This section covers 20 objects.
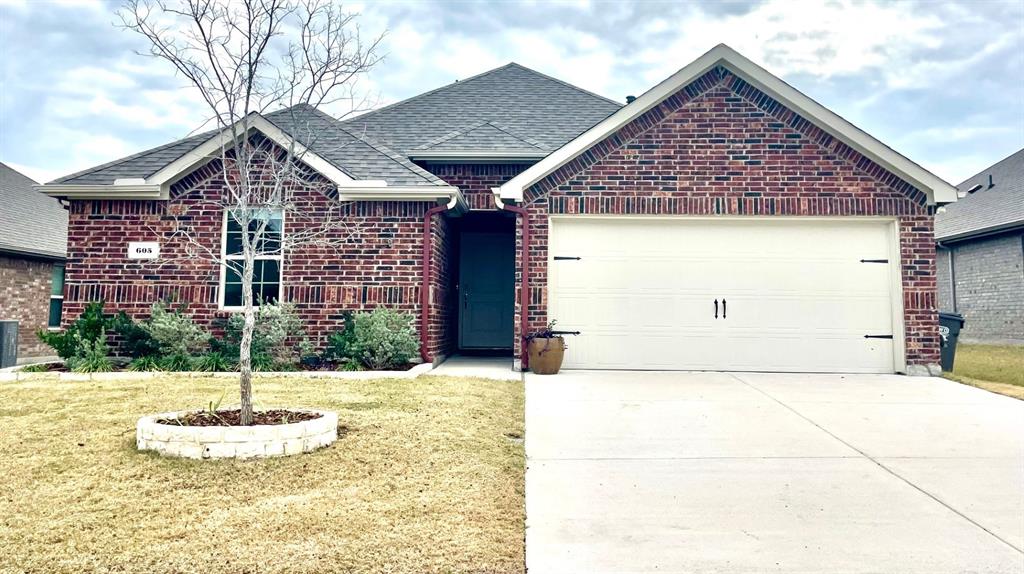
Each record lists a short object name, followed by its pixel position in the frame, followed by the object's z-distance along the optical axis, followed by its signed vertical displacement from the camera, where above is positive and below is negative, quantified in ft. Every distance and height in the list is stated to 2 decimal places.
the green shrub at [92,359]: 27.71 -2.21
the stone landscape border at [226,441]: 13.87 -2.97
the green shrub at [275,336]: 28.73 -1.03
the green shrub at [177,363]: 28.12 -2.33
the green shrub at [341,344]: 28.60 -1.38
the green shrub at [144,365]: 27.94 -2.43
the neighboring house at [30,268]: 43.93 +3.44
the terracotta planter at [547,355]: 28.53 -1.82
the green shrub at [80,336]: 28.45 -1.12
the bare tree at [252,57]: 15.87 +7.63
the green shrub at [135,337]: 28.58 -1.17
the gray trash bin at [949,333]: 31.42 -0.66
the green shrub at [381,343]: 28.14 -1.30
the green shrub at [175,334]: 28.27 -0.97
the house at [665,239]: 30.32 +4.03
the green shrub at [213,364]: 27.94 -2.35
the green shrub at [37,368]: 27.84 -2.62
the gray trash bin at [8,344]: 34.63 -1.86
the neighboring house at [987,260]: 50.16 +5.48
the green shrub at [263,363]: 28.17 -2.30
